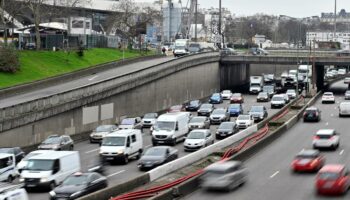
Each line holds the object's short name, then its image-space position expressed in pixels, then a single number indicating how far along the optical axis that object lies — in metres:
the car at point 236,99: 82.00
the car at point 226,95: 89.32
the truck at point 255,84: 99.39
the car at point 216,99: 83.12
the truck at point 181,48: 104.09
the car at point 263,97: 84.56
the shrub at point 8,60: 64.88
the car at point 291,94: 86.04
